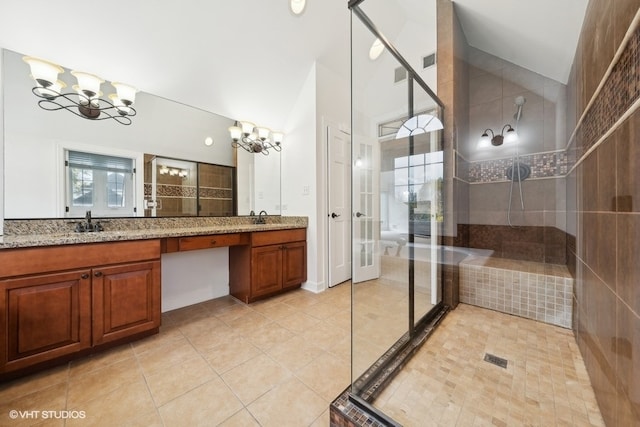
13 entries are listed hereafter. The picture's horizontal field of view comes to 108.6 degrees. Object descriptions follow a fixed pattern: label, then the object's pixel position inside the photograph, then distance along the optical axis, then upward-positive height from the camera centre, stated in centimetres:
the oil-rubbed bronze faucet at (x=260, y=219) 288 -8
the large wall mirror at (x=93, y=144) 160 +61
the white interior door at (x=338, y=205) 287 +10
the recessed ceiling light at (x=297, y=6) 223 +204
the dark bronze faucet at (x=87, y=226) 175 -10
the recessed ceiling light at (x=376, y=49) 157 +116
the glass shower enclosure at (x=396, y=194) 177 +18
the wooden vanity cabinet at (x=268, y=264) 236 -56
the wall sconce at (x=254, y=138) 271 +94
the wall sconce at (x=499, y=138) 247 +83
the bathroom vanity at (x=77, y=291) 125 -48
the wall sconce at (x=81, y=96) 160 +93
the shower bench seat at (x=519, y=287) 180 -64
